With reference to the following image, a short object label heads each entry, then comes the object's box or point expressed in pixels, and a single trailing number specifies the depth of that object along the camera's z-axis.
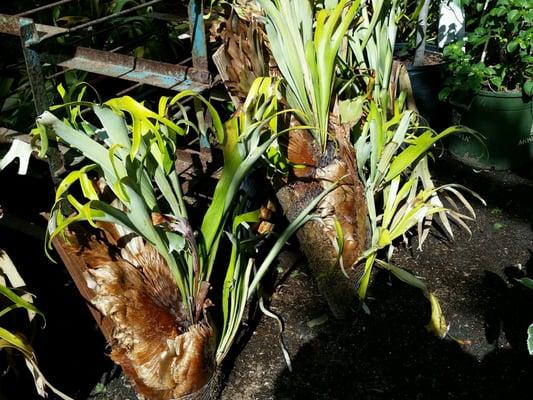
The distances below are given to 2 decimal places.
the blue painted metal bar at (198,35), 1.85
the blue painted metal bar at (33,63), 1.51
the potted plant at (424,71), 3.23
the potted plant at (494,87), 2.92
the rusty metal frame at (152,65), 1.84
